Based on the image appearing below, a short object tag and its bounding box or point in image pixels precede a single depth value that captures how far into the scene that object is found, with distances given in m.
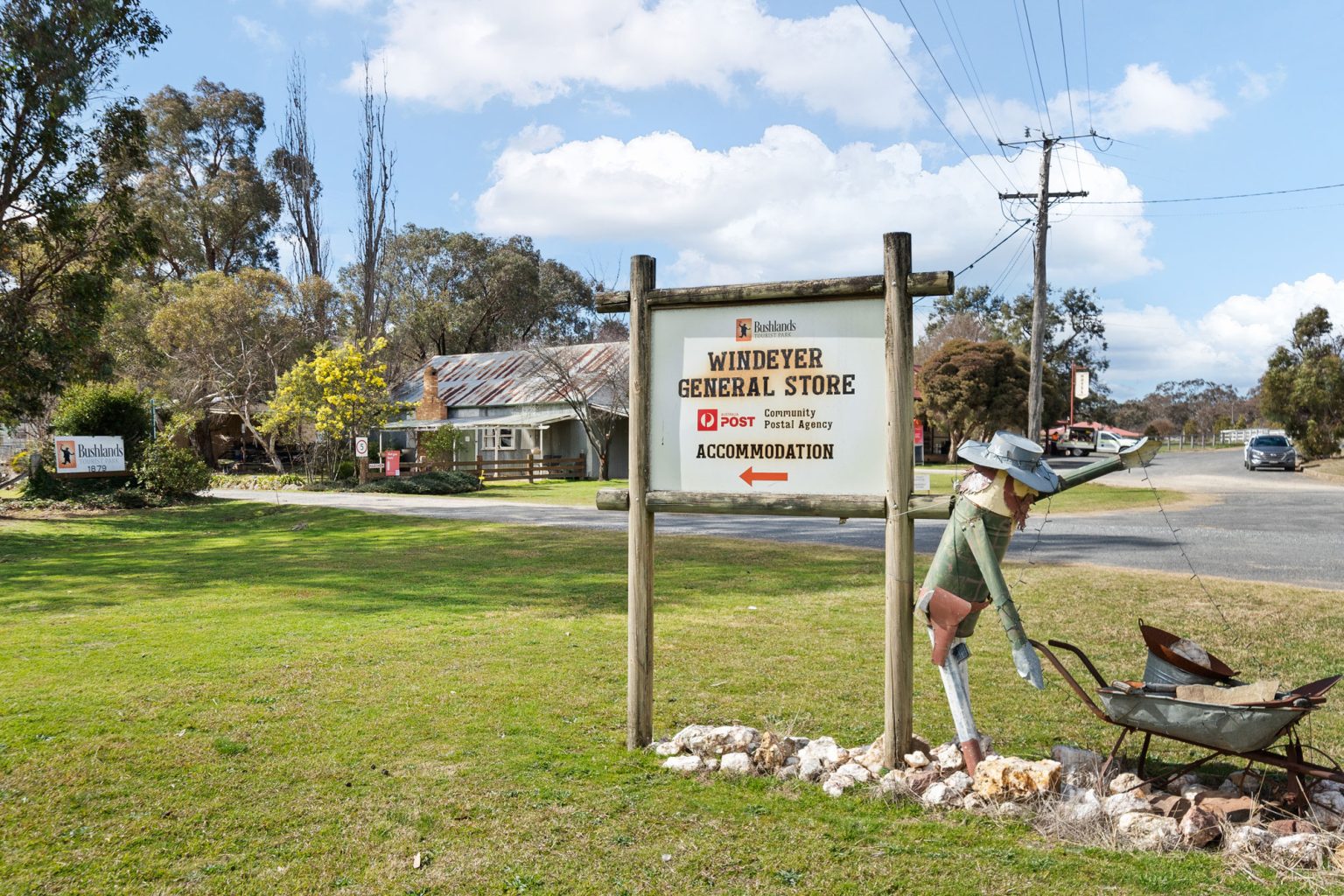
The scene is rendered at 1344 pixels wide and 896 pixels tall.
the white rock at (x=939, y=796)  4.63
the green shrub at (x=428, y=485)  32.44
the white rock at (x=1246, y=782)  4.54
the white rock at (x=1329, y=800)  4.30
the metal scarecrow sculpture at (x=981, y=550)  4.53
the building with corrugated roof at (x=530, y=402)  42.53
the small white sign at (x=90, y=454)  25.75
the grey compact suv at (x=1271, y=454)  39.50
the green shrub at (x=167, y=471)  26.80
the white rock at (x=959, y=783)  4.68
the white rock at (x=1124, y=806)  4.35
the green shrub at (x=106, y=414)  26.31
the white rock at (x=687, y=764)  5.16
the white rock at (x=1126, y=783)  4.53
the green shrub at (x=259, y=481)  35.16
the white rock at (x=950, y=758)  4.90
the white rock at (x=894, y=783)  4.77
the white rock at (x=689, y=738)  5.41
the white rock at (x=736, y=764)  5.09
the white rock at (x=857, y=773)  4.89
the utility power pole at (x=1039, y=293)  28.53
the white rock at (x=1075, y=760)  4.80
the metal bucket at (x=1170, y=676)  4.73
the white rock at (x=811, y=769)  5.04
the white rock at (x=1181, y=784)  4.68
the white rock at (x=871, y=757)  5.02
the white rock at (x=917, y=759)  4.97
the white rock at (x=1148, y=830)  4.13
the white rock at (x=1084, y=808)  4.34
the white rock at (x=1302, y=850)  3.90
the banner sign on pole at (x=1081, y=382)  30.81
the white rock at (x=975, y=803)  4.55
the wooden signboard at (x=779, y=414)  5.05
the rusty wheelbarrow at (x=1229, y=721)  3.94
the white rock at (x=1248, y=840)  4.02
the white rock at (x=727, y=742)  5.32
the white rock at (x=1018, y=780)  4.50
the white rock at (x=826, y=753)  5.10
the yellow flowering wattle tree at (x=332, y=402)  34.62
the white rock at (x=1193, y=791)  4.47
